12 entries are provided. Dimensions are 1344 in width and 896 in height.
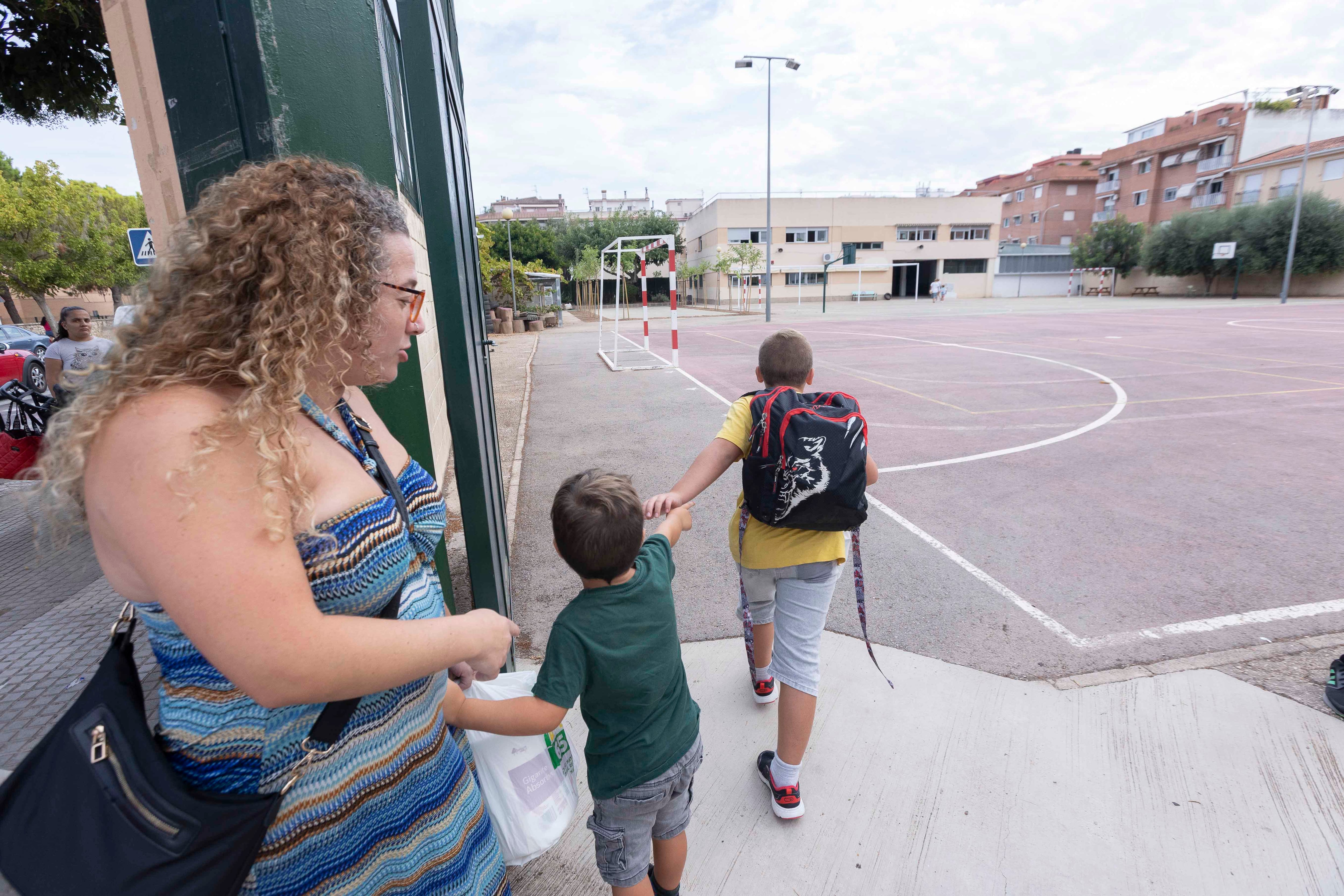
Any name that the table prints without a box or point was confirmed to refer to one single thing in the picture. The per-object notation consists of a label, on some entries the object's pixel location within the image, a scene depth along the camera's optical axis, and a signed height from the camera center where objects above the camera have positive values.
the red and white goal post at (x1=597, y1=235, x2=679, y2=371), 12.75 -1.17
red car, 7.14 -0.70
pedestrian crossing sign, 7.02 +0.65
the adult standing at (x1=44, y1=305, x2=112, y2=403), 6.64 -0.38
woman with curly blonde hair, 0.83 -0.28
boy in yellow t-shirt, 2.37 -1.04
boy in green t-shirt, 1.54 -0.90
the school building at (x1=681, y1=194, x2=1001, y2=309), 52.44 +3.28
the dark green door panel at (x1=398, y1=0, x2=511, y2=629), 2.38 +0.06
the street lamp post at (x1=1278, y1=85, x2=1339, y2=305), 31.94 +3.00
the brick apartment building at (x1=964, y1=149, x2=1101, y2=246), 63.66 +7.15
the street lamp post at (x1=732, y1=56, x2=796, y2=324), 29.12 +9.43
